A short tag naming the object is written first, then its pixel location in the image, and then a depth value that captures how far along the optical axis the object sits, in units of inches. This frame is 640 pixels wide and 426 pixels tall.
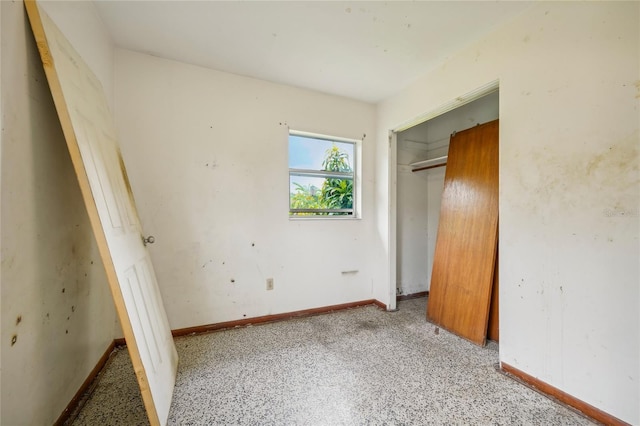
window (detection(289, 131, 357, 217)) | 108.9
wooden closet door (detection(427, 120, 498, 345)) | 85.7
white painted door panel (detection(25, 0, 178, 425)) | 44.6
